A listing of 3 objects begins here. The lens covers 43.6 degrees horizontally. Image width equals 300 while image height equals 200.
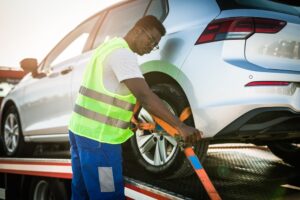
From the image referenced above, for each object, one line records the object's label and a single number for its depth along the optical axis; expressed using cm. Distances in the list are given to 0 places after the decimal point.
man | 215
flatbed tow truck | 252
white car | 242
